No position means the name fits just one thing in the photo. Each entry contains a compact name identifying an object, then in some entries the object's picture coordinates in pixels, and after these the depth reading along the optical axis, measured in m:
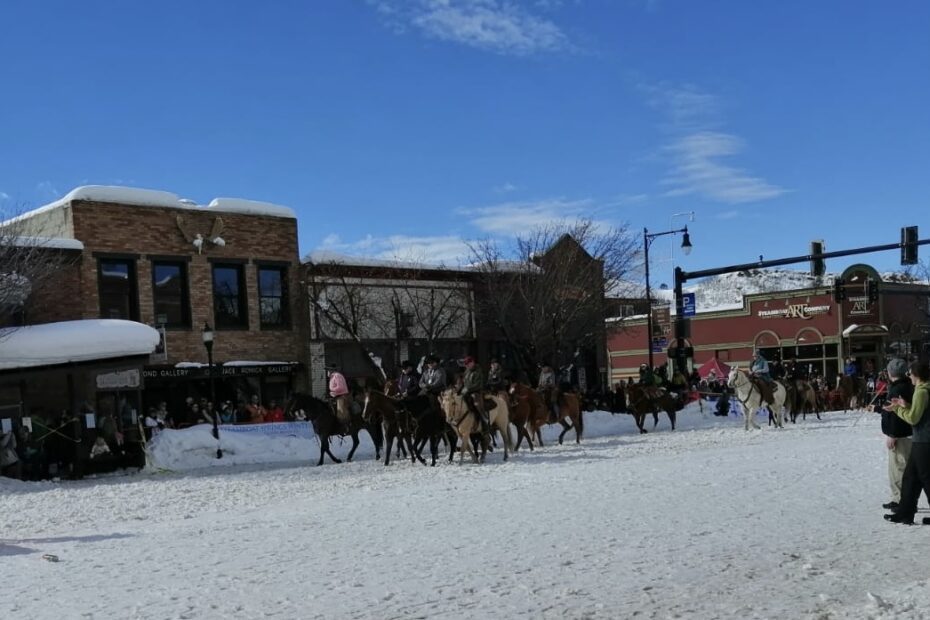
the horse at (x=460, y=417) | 18.73
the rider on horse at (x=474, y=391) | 18.81
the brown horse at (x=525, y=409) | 21.88
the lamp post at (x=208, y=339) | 24.28
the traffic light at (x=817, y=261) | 31.61
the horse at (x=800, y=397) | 29.37
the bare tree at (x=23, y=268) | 22.05
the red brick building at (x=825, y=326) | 51.97
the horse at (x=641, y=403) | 27.69
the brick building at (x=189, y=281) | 28.59
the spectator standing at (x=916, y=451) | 9.84
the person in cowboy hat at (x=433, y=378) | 20.73
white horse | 25.28
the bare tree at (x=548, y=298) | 35.25
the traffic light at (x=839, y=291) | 40.88
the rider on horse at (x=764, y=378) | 25.69
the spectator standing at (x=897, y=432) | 10.45
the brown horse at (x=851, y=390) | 37.62
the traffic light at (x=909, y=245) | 29.83
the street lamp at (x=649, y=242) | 35.41
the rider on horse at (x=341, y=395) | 21.39
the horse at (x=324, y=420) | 21.30
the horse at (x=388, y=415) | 19.91
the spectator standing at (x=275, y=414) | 27.19
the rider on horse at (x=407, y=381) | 21.91
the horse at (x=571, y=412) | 23.91
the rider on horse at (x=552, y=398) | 23.97
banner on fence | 24.78
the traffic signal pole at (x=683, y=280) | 31.84
